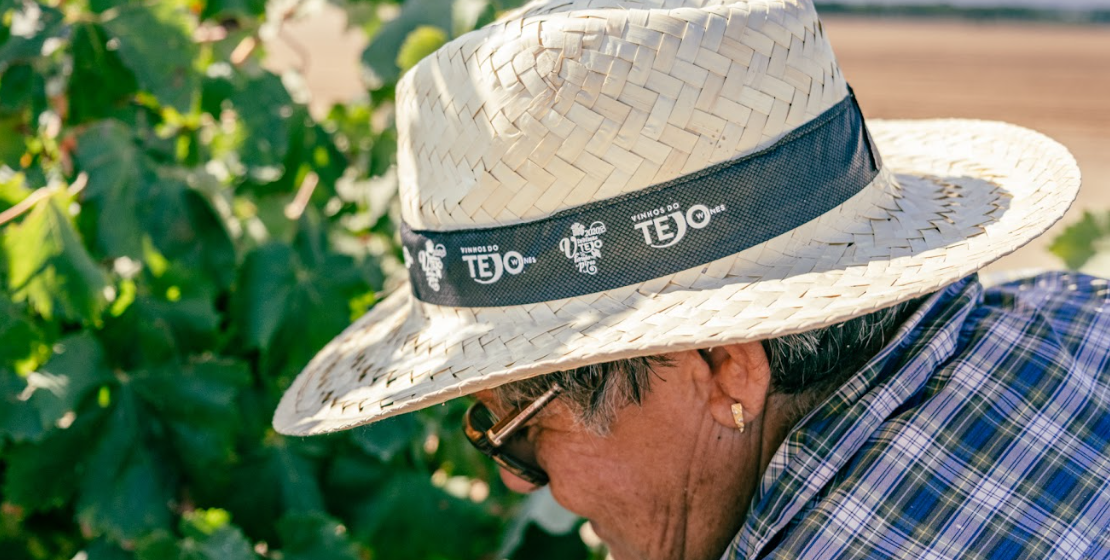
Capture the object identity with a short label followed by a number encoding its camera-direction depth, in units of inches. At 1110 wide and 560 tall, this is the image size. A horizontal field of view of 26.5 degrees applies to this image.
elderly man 37.3
